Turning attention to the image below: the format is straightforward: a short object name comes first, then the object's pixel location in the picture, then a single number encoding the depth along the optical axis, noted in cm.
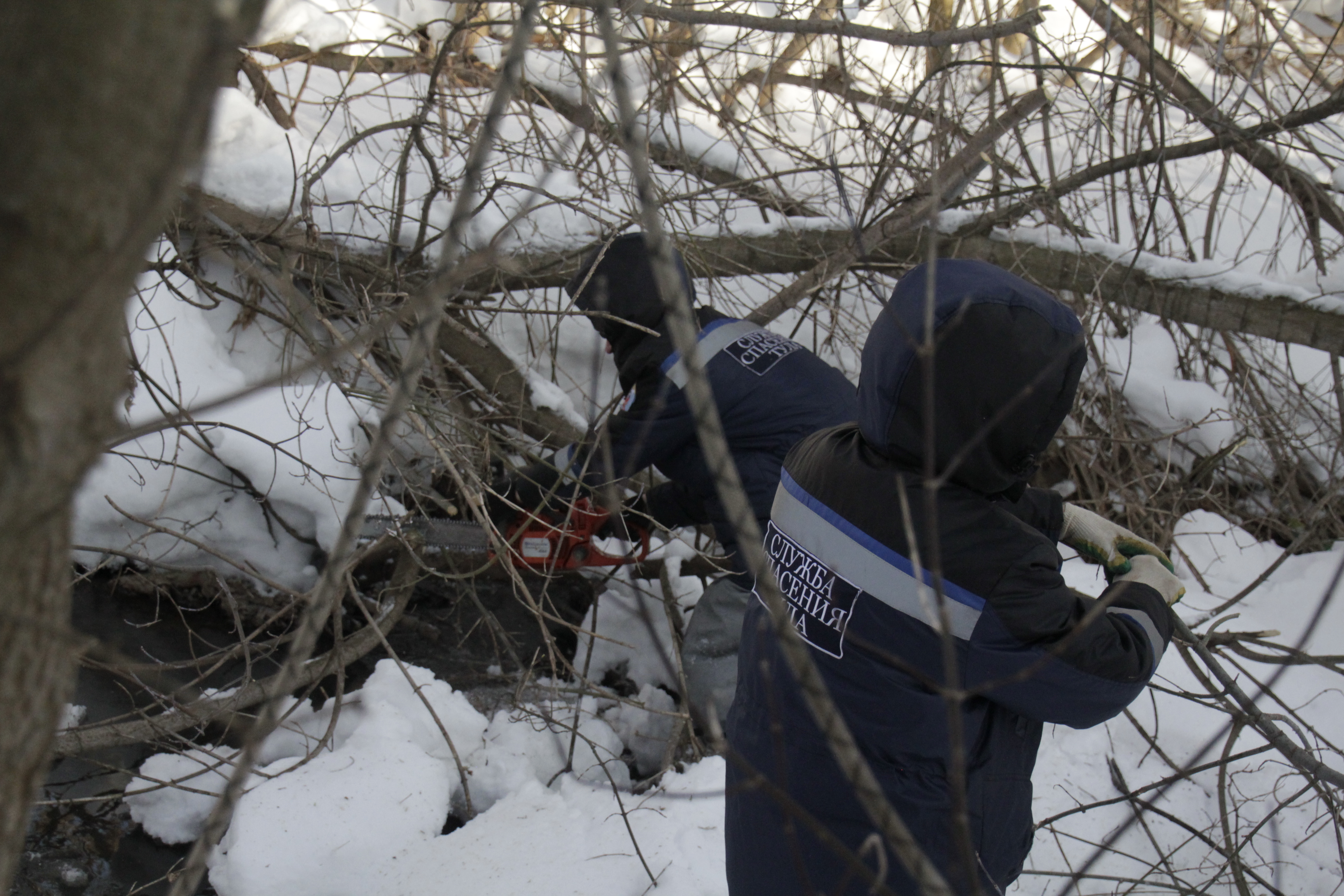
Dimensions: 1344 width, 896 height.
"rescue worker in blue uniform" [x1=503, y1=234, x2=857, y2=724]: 292
